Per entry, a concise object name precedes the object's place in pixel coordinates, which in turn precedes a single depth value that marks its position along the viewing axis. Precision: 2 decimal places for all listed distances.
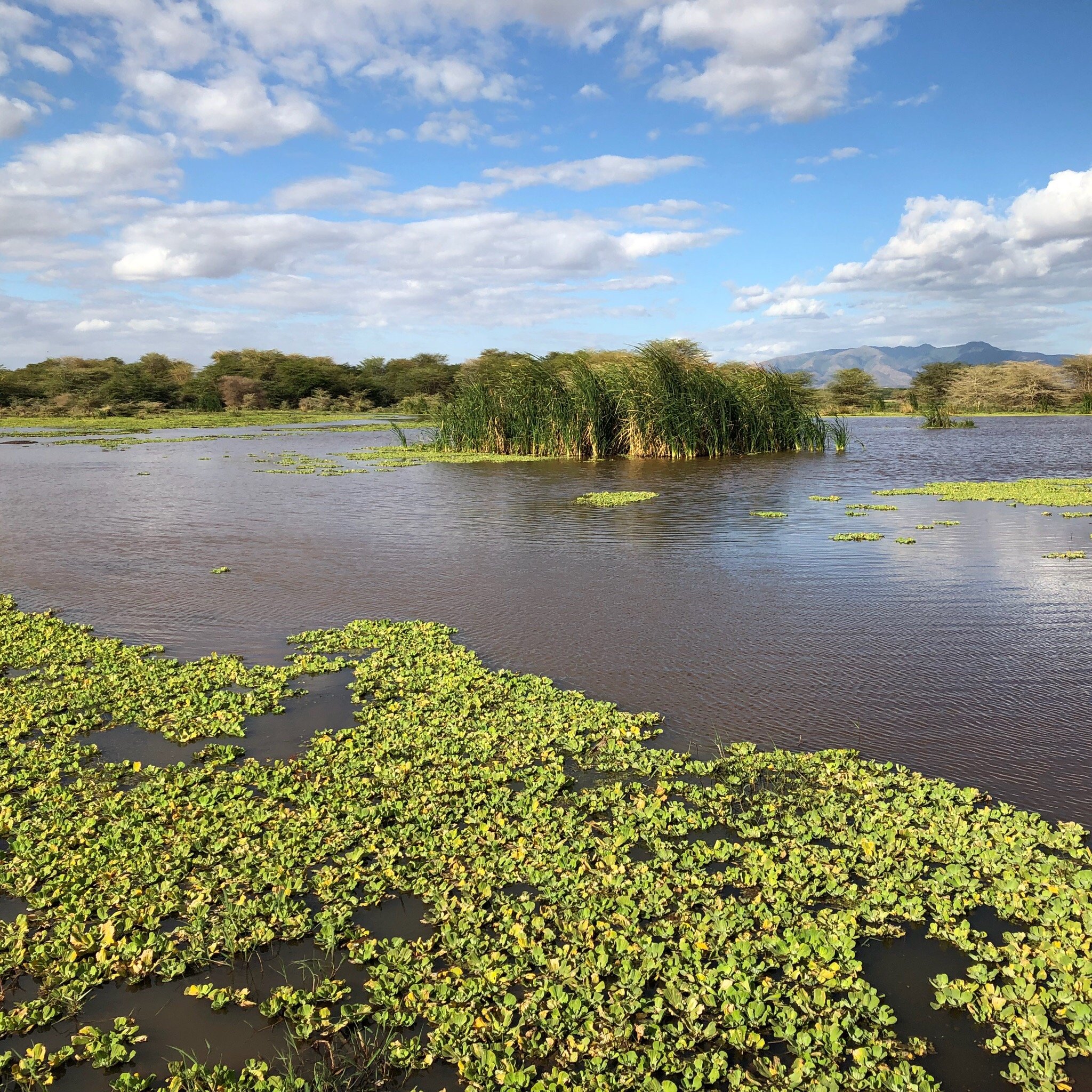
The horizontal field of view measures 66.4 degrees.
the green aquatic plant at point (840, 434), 30.52
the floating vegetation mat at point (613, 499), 17.38
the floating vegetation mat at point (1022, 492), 16.73
